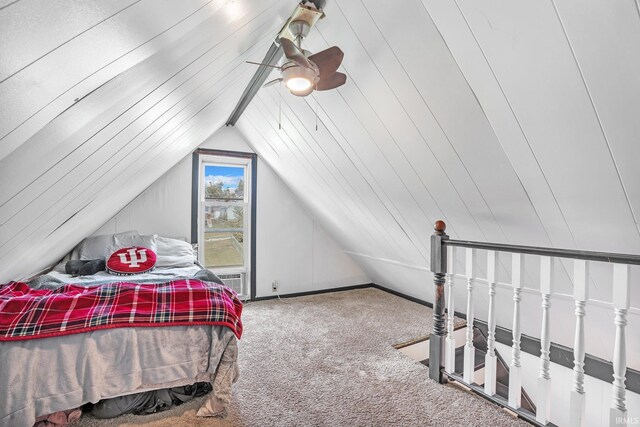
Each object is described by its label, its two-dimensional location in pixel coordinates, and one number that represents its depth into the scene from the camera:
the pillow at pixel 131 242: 3.03
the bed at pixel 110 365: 1.39
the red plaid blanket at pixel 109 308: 1.44
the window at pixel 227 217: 3.89
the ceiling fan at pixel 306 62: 1.51
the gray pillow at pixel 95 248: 2.93
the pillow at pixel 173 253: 2.92
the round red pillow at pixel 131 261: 2.57
